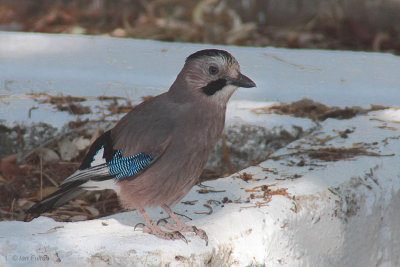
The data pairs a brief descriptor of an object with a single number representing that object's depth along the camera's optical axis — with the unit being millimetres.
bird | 6289
